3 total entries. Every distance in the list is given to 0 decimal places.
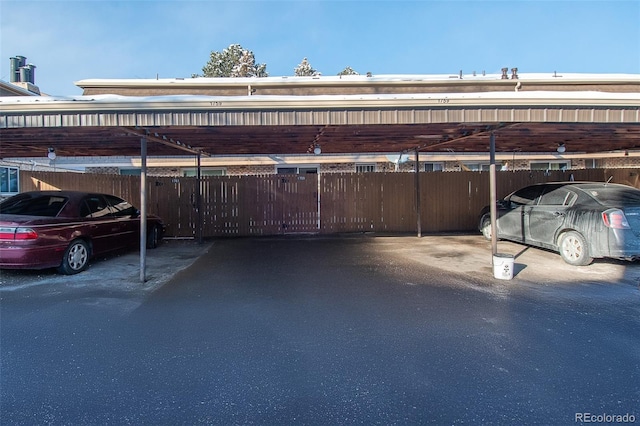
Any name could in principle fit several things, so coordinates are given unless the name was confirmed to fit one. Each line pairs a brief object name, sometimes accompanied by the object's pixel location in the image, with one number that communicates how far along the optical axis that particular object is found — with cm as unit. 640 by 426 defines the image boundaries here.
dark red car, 608
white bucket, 630
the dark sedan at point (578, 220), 664
